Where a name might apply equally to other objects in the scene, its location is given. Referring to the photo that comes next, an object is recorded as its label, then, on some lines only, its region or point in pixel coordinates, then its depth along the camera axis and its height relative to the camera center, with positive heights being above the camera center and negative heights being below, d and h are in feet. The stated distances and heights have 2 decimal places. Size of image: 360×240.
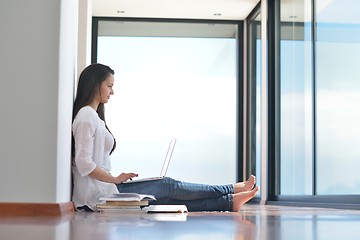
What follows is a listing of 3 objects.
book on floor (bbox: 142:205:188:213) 10.82 -0.95
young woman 11.34 -0.43
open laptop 13.05 -0.16
